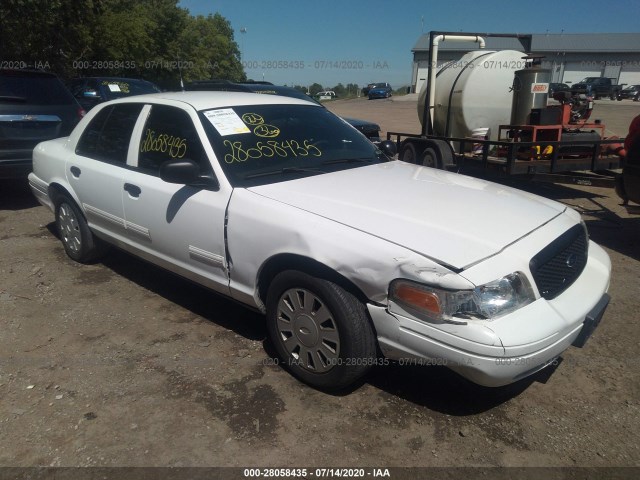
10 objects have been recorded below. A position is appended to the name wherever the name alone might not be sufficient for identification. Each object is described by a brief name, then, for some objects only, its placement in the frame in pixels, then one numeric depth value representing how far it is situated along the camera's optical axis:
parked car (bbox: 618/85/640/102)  37.94
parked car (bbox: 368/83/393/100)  44.91
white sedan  2.34
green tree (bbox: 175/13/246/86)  34.62
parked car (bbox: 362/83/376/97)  52.48
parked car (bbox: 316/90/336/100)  56.18
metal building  49.50
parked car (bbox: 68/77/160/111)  11.00
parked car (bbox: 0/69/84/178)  6.41
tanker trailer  6.46
